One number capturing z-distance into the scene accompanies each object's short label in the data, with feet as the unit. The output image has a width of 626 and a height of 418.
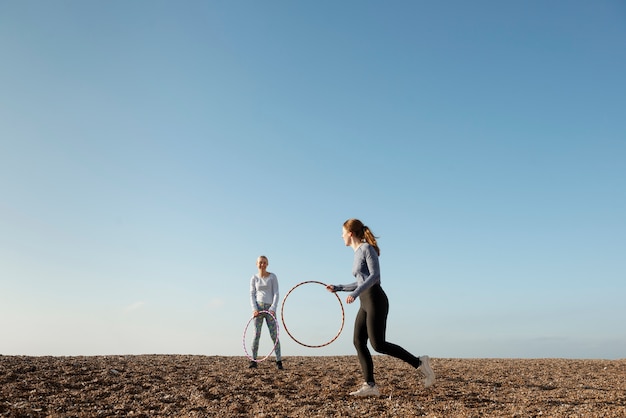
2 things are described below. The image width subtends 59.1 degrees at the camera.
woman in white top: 42.88
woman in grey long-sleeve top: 28.78
